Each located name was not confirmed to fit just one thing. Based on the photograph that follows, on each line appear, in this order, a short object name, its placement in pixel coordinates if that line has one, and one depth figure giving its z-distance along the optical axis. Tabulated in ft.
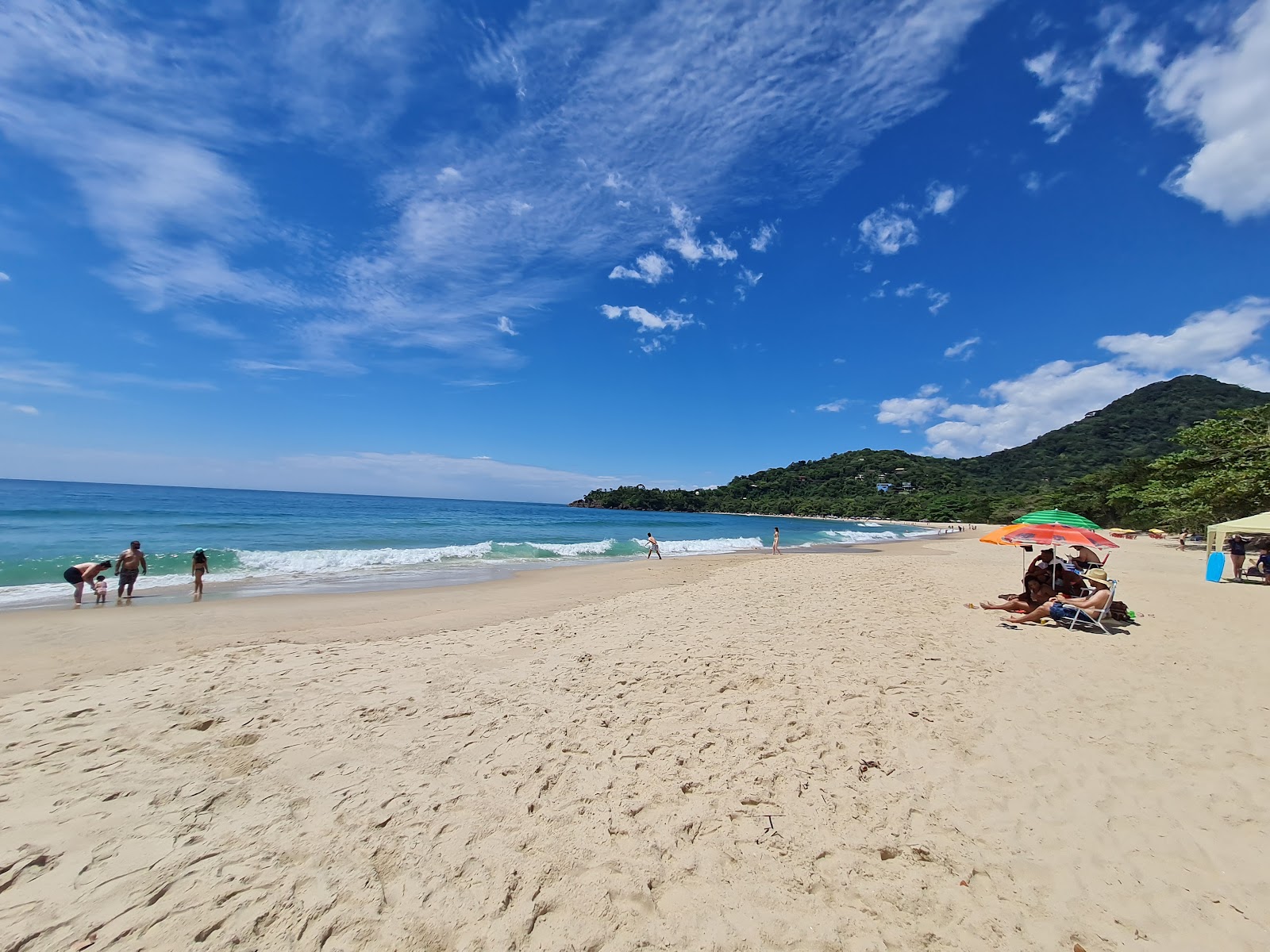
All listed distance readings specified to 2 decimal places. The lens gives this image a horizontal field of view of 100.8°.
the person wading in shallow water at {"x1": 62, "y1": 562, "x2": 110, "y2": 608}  37.42
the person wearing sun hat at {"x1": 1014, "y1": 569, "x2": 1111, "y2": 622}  27.27
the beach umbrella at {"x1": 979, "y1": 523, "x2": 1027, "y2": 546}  31.27
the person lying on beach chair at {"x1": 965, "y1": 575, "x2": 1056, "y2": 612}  30.30
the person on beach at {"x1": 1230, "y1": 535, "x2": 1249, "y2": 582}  48.93
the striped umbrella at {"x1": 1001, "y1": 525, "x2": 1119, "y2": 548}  28.37
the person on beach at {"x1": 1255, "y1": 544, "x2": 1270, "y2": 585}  47.57
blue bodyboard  47.83
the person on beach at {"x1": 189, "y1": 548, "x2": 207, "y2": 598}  41.27
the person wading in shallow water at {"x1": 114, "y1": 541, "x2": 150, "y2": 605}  39.06
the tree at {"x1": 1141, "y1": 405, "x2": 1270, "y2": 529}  62.80
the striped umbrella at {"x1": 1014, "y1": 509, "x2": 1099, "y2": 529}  30.71
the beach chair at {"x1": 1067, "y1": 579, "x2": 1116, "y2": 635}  26.91
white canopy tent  45.04
